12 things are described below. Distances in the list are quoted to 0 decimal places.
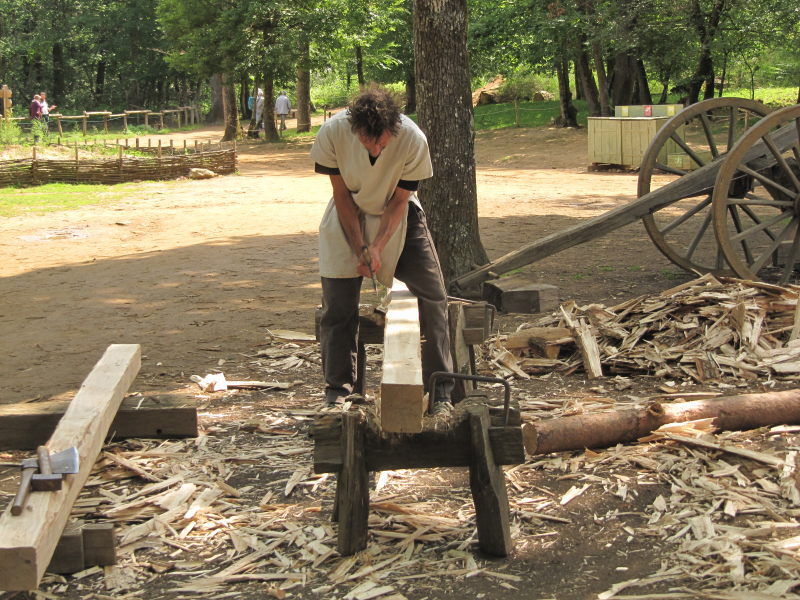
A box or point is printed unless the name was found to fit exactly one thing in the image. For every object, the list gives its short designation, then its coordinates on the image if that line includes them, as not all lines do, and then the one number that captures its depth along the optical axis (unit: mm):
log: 4340
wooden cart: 7051
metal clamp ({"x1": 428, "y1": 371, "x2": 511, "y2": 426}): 3295
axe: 3059
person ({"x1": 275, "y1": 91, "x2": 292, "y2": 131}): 37341
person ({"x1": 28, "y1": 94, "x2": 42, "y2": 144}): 33906
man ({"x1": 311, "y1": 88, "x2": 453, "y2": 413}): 4191
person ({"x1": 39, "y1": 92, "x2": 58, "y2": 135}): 33131
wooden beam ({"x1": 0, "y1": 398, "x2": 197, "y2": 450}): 4555
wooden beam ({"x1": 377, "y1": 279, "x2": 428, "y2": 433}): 3127
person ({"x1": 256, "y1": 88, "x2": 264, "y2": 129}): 36272
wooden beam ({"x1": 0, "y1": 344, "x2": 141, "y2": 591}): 2787
